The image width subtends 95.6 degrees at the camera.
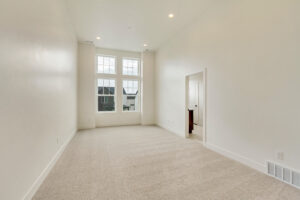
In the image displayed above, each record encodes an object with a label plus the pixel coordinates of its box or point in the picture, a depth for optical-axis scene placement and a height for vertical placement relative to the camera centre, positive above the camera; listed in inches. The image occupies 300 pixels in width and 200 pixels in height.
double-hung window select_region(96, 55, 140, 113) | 253.3 +27.0
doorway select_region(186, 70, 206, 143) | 200.8 -12.3
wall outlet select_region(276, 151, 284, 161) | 86.8 -37.6
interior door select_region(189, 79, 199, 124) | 266.1 +1.3
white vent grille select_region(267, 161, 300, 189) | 80.2 -47.9
